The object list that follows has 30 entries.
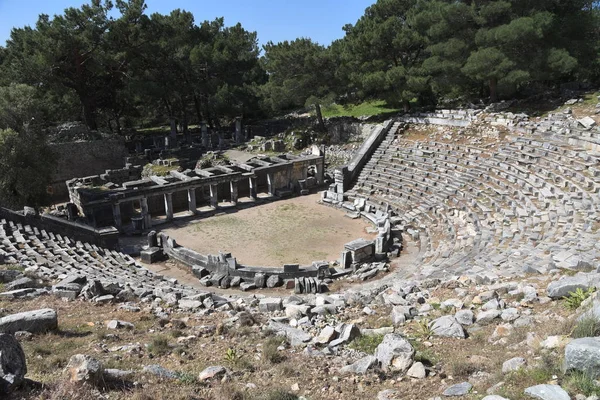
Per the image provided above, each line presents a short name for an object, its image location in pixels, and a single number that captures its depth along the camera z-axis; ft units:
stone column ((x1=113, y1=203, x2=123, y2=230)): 78.54
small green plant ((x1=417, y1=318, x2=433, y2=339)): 27.58
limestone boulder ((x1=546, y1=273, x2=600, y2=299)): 28.04
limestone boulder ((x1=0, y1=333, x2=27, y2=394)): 18.44
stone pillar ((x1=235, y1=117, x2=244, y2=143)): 138.92
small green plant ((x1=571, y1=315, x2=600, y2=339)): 20.61
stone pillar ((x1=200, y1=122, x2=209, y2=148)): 134.18
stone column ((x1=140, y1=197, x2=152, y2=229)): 80.18
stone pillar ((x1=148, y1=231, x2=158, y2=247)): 69.92
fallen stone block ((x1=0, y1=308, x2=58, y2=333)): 26.66
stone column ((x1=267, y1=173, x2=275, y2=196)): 97.09
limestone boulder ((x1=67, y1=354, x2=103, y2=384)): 19.58
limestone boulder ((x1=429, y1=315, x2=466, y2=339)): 26.91
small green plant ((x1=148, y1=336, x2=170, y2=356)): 26.55
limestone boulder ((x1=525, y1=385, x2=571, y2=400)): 17.11
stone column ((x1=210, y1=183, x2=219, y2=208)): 89.25
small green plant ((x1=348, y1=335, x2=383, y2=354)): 26.76
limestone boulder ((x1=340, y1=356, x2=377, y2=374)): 23.11
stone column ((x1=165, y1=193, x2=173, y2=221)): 83.61
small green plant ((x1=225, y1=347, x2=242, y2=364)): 25.76
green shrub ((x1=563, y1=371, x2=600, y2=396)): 17.24
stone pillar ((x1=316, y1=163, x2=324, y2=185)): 102.32
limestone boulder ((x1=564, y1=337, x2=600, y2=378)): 17.67
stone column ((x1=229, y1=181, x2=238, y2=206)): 91.40
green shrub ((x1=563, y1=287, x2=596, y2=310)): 26.50
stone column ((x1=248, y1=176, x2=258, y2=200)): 94.08
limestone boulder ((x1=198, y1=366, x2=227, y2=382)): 22.81
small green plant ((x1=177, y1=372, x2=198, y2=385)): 22.03
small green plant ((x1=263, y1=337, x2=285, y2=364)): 25.56
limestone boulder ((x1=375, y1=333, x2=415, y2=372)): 23.15
